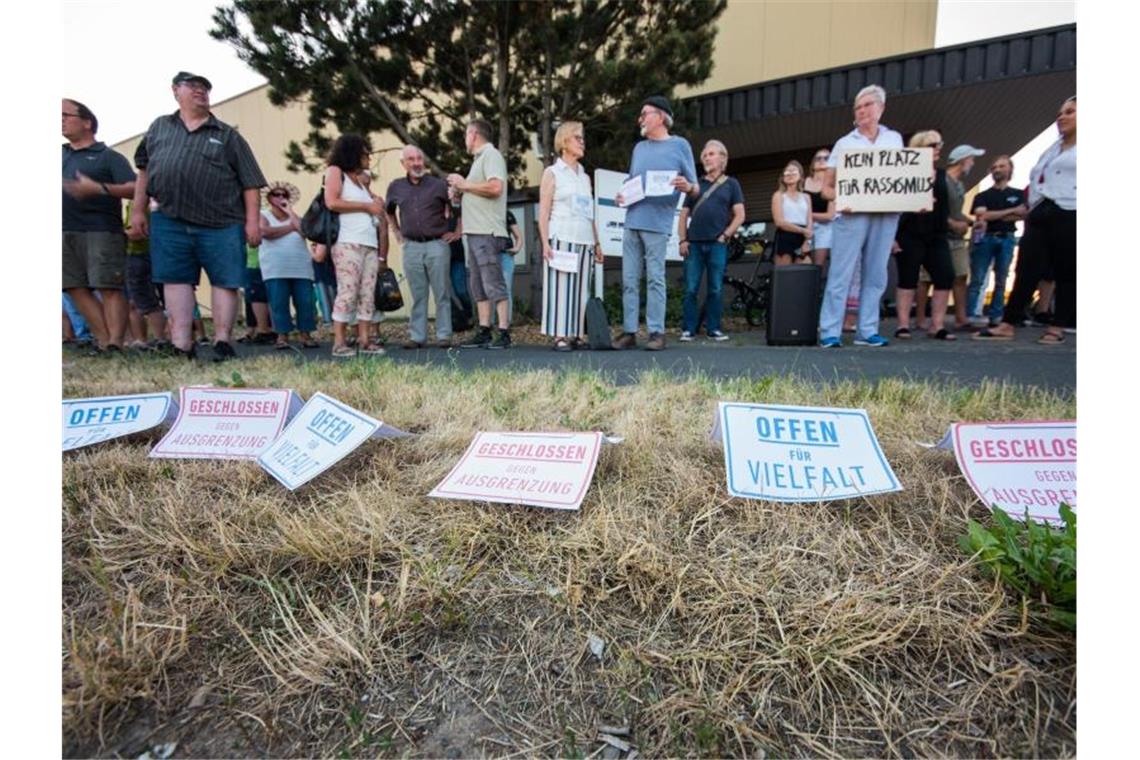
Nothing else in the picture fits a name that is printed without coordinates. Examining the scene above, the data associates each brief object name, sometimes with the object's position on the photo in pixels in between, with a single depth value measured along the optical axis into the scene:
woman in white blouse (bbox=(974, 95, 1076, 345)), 3.14
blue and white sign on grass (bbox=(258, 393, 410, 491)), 1.19
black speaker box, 3.71
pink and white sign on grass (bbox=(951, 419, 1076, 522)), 0.95
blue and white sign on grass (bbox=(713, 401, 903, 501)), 1.01
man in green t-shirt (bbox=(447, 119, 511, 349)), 3.87
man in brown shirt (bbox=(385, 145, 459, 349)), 4.10
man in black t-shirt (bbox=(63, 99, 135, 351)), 3.25
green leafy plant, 0.71
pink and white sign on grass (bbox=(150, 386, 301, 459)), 1.36
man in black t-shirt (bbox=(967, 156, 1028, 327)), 4.72
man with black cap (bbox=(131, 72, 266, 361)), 2.88
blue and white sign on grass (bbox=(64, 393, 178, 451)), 1.46
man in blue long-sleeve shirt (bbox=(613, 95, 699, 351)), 3.46
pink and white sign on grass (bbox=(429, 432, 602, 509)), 1.04
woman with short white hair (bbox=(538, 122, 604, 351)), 3.58
